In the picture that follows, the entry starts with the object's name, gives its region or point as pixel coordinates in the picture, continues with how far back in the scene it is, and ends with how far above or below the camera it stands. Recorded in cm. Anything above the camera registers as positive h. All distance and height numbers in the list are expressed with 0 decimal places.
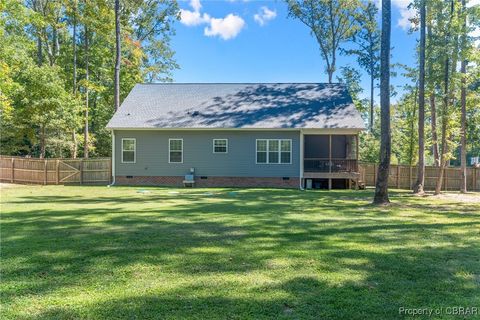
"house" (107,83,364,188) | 1836 +89
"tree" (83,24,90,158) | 2530 +510
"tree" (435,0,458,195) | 1541 +402
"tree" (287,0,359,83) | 2889 +1155
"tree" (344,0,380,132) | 2911 +1017
